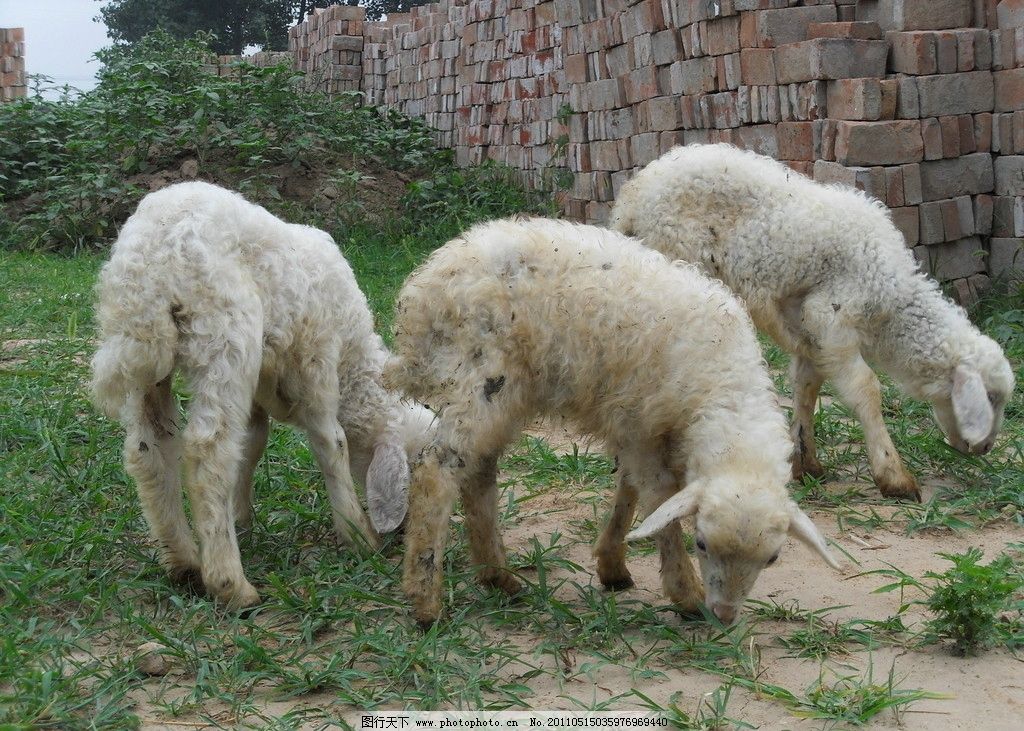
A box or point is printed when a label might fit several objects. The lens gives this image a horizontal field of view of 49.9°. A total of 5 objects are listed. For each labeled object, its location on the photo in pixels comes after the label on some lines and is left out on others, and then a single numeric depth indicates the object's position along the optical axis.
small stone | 3.55
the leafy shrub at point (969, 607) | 3.67
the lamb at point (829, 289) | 5.59
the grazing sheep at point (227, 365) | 4.04
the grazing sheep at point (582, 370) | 3.90
